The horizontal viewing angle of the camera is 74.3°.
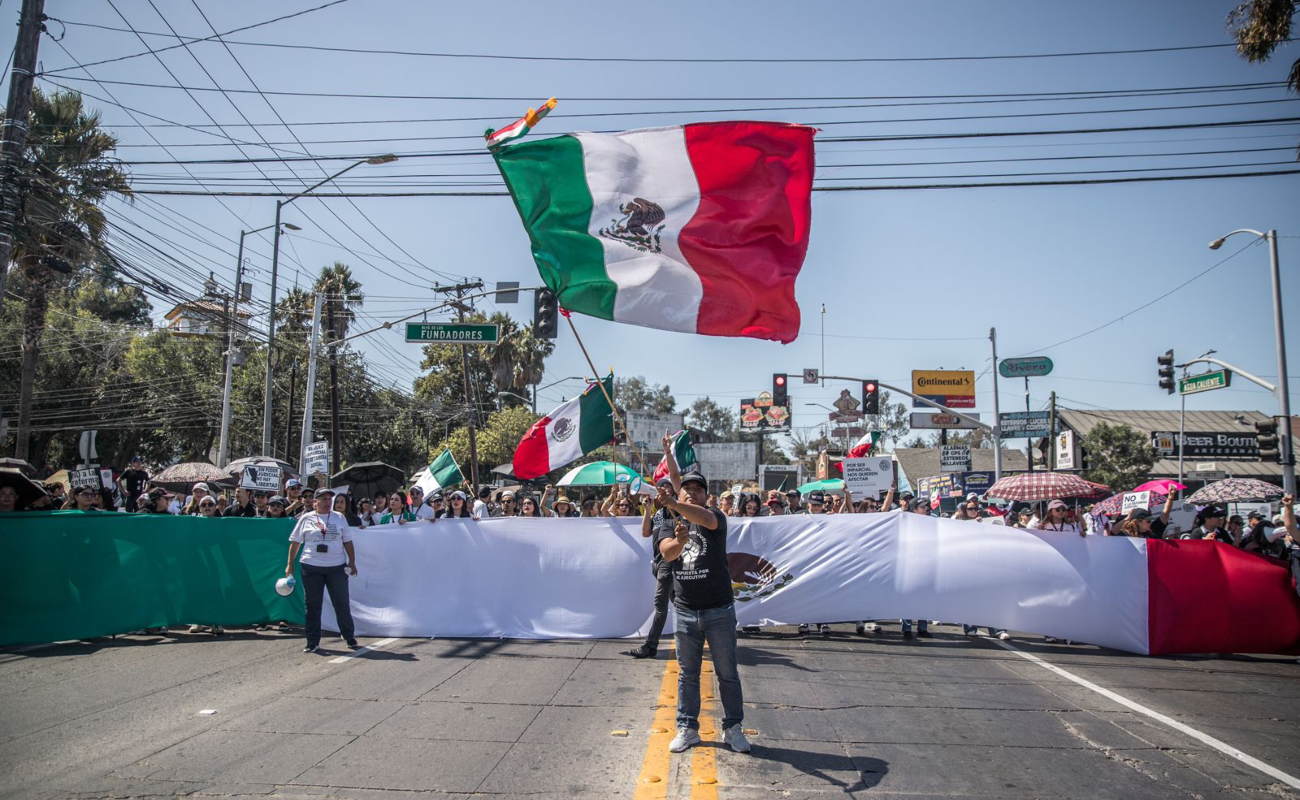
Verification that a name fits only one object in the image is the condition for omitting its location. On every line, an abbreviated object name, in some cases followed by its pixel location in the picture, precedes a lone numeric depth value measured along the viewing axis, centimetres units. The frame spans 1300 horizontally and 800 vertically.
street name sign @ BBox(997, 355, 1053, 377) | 4250
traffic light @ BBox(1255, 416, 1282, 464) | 1938
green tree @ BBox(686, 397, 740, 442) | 9912
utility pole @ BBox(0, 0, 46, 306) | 1079
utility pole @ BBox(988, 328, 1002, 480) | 3162
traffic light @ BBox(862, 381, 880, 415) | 3197
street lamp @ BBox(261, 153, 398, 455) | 2199
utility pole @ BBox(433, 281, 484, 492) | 3170
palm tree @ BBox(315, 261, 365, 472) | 2547
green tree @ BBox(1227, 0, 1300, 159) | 1250
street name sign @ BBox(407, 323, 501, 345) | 1922
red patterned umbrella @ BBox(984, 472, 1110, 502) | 1499
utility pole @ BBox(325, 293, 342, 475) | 2445
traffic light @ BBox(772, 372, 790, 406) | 3148
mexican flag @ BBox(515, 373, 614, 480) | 1277
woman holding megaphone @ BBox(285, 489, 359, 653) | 915
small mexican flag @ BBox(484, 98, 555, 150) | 739
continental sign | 6781
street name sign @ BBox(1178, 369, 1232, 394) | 2283
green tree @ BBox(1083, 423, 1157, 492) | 4681
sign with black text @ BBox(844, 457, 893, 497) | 1702
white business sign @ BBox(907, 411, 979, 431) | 5669
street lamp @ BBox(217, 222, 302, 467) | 2609
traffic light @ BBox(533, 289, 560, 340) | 1515
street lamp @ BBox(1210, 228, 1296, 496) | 1831
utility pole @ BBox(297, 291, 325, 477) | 2169
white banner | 1006
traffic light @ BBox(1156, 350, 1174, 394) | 2612
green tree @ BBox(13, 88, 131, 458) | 1869
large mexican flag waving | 782
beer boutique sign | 5169
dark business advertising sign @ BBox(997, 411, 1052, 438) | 4344
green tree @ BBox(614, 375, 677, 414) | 8594
